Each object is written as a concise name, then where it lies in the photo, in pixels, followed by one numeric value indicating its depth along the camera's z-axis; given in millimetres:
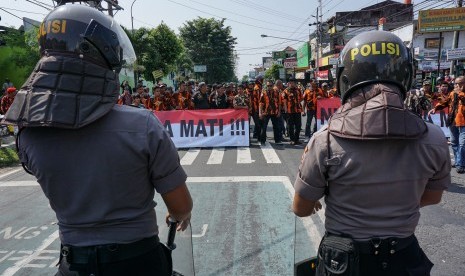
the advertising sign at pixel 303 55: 61750
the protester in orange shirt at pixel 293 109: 11367
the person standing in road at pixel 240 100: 11840
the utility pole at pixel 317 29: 40250
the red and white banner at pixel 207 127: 11016
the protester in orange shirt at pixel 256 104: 12352
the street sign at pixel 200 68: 47969
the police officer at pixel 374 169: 1659
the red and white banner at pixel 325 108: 12000
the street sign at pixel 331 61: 41025
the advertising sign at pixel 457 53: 20083
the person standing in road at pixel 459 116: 7496
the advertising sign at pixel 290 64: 65438
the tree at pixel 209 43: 49219
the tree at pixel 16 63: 19281
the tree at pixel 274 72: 78125
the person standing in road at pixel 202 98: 12283
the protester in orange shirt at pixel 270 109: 11477
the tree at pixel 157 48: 31812
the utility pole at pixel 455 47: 21205
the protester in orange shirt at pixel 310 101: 12170
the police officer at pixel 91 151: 1547
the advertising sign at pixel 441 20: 24481
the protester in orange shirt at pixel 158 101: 11889
